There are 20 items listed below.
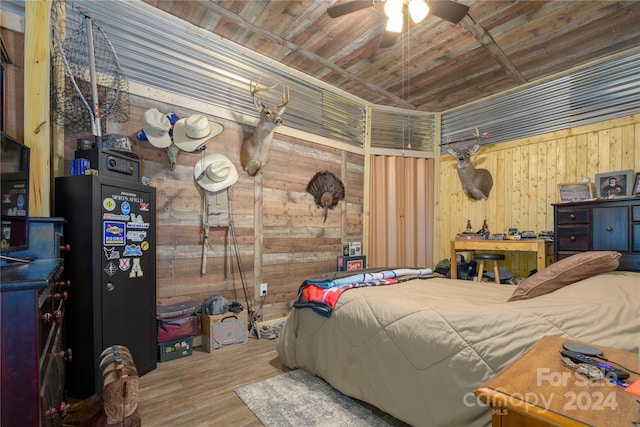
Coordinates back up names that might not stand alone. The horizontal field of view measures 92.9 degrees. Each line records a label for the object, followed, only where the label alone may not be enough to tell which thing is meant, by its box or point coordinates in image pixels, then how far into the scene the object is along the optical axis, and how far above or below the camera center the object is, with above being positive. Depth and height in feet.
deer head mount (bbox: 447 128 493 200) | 15.34 +2.00
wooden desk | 11.97 -1.36
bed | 4.28 -2.01
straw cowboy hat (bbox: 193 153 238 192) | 10.45 +1.44
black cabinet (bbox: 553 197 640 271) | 9.11 -0.44
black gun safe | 6.77 -1.34
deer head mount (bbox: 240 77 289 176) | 11.29 +2.89
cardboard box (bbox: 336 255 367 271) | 14.21 -2.28
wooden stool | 13.47 -2.06
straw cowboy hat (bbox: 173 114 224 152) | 9.51 +2.59
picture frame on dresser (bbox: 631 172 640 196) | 10.51 +1.02
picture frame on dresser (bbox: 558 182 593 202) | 12.09 +0.93
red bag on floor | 8.75 -3.16
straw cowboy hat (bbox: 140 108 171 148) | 8.86 +2.58
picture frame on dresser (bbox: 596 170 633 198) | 11.05 +1.14
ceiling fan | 7.56 +5.25
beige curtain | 16.33 +0.13
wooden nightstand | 2.08 -1.37
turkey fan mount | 14.06 +1.16
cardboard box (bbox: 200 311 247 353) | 9.51 -3.73
